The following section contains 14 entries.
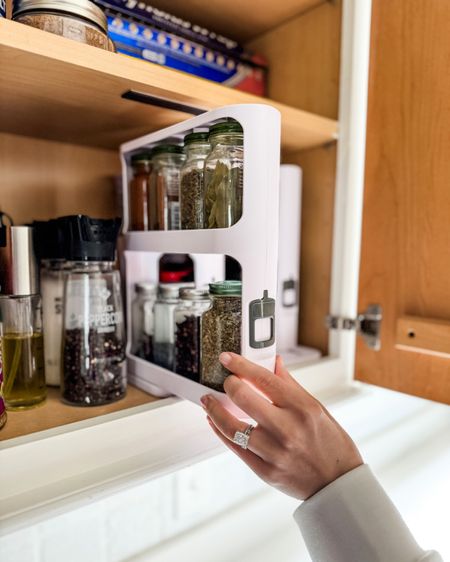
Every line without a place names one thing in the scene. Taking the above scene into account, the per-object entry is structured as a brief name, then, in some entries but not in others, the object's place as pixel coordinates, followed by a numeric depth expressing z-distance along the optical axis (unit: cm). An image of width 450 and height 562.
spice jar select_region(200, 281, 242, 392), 58
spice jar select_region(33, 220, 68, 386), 75
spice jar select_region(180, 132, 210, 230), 63
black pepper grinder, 66
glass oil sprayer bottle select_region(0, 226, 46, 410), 63
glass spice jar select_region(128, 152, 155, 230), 76
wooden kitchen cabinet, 58
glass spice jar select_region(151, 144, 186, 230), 72
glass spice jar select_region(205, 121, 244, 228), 57
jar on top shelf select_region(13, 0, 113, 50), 58
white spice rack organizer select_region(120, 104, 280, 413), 53
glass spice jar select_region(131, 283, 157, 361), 79
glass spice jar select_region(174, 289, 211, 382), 66
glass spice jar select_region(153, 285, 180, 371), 75
